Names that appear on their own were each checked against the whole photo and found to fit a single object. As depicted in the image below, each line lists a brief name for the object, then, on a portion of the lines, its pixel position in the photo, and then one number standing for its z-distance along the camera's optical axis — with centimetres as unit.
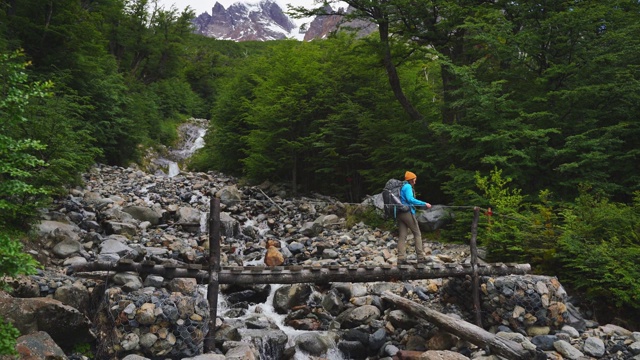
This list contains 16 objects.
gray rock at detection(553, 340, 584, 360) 648
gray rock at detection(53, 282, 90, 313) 665
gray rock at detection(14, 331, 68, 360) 484
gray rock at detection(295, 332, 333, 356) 739
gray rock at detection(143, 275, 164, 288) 716
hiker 844
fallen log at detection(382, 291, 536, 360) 615
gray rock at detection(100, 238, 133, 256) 977
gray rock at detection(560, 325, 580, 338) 717
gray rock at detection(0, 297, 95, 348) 550
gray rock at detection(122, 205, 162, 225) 1320
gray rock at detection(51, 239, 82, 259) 928
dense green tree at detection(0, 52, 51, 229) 380
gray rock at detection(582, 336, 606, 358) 659
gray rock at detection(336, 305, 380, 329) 825
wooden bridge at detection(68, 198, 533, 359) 677
